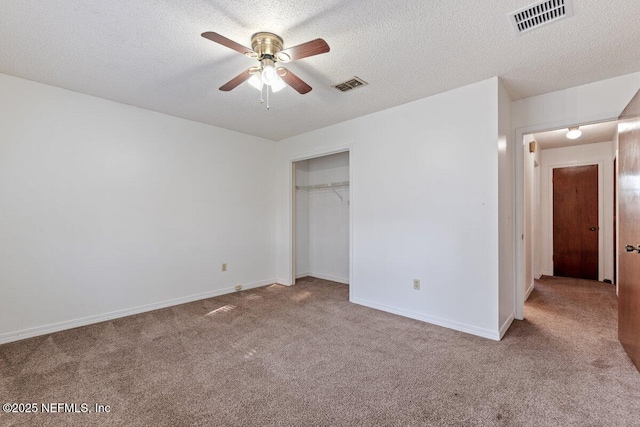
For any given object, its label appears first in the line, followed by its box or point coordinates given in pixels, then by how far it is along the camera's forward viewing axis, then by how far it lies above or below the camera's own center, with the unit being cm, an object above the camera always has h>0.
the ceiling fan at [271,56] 183 +106
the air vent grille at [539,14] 177 +127
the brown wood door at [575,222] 526 -21
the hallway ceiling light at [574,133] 430 +120
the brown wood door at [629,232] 218 -18
